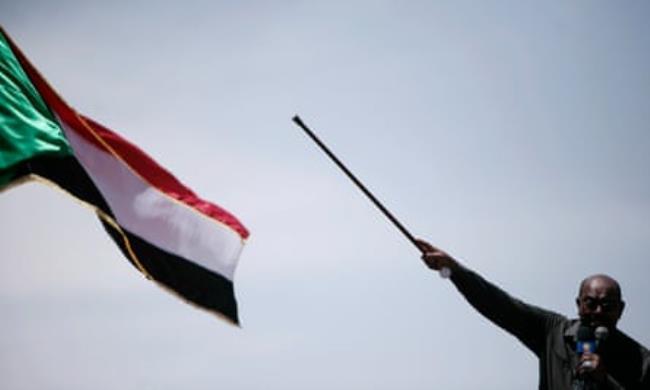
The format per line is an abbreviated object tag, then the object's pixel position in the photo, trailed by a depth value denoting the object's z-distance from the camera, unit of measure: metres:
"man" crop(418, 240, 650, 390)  11.86
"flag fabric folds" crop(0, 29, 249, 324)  16.25
